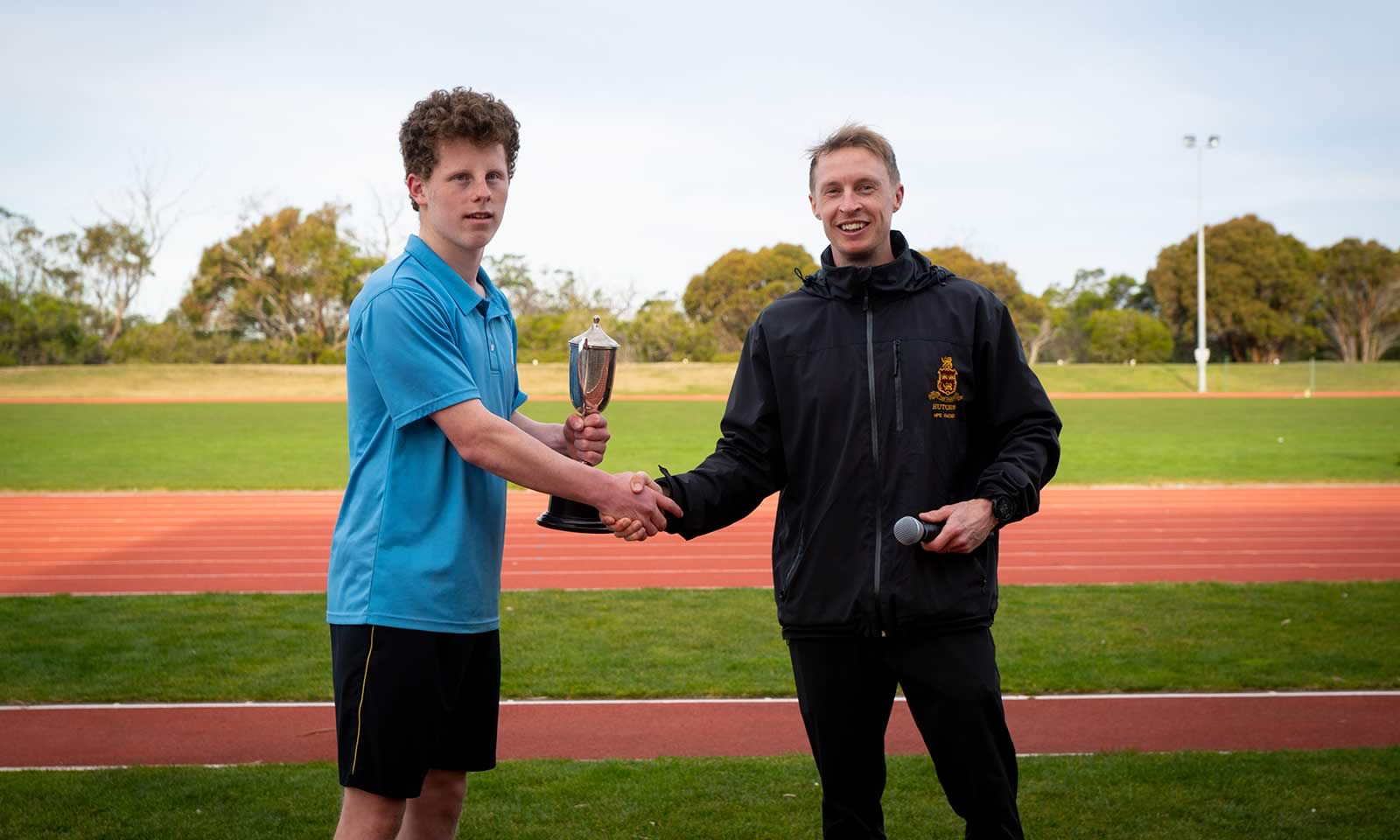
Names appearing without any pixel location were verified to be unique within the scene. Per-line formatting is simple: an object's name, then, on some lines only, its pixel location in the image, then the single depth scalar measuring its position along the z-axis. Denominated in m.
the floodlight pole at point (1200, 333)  44.19
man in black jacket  2.92
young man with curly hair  2.78
